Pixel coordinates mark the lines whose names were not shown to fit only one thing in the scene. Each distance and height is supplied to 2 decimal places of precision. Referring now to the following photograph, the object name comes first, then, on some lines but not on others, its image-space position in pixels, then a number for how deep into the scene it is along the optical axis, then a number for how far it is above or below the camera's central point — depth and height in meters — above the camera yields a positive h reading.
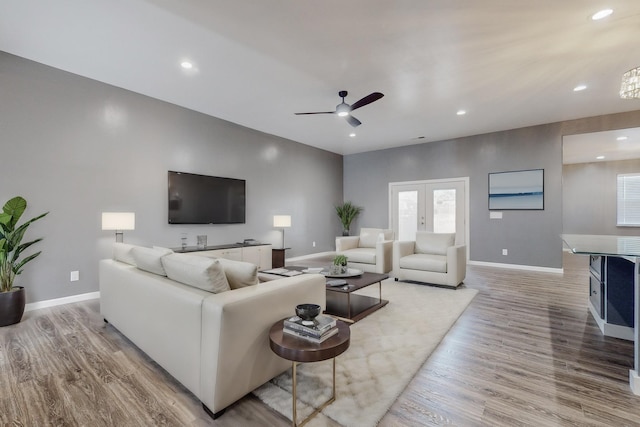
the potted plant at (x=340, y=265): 3.52 -0.64
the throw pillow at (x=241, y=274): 1.90 -0.40
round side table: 1.45 -0.69
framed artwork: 5.69 +0.51
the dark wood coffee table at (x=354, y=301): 3.02 -1.07
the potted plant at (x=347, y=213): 8.09 +0.04
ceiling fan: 3.43 +1.39
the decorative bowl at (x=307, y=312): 1.67 -0.57
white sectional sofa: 1.57 -0.65
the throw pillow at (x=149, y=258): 2.21 -0.36
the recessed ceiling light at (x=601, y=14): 2.41 +1.71
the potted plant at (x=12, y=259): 2.90 -0.49
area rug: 1.64 -1.11
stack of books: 1.56 -0.64
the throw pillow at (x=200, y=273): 1.75 -0.38
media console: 4.58 -0.66
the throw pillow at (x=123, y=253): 2.69 -0.39
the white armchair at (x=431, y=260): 4.21 -0.69
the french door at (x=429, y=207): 6.62 +0.18
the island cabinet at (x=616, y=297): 2.56 -0.75
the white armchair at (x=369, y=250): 4.93 -0.66
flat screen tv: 4.66 +0.26
